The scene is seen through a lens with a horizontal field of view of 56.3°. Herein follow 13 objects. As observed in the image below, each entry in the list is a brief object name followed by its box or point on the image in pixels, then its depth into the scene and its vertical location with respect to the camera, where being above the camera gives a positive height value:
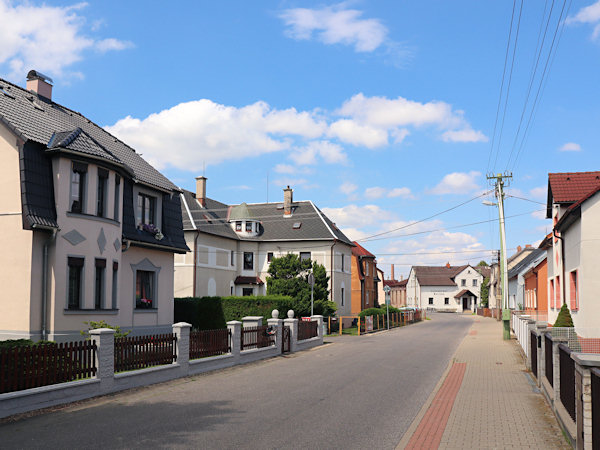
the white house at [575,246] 17.31 +0.67
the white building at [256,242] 43.69 +1.99
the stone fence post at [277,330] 21.70 -2.51
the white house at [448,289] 117.08 -5.10
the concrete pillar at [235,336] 18.12 -2.32
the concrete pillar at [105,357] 12.17 -2.01
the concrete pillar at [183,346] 15.06 -2.19
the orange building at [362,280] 55.44 -1.56
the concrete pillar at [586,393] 6.37 -1.47
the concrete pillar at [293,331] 23.06 -2.75
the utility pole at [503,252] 29.80 +0.74
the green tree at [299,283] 35.88 -1.16
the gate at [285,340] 22.27 -2.99
